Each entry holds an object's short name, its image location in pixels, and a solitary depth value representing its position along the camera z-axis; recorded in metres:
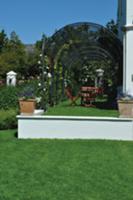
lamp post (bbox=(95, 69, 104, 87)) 33.06
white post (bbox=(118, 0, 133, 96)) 17.14
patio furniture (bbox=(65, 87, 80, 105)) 21.61
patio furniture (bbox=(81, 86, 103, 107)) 21.31
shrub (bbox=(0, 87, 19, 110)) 17.20
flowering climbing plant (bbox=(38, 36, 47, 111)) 16.92
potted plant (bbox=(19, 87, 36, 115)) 11.84
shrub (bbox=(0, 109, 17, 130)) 13.41
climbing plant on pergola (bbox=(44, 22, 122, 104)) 19.20
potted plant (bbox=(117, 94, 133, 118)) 11.41
